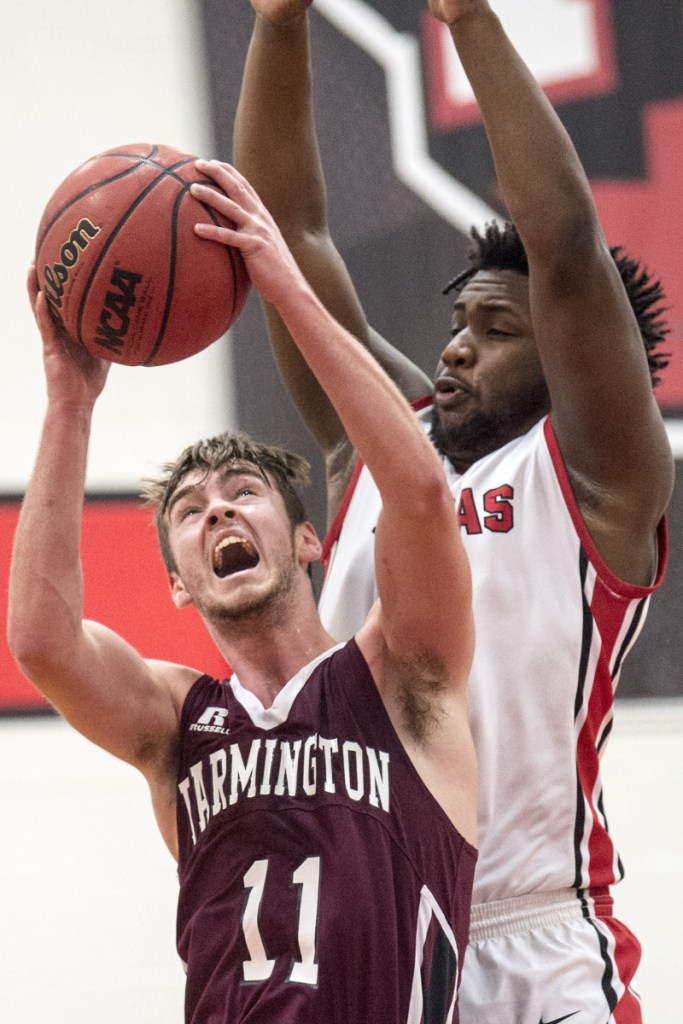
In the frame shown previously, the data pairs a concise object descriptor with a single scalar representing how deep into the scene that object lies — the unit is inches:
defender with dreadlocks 188.4
